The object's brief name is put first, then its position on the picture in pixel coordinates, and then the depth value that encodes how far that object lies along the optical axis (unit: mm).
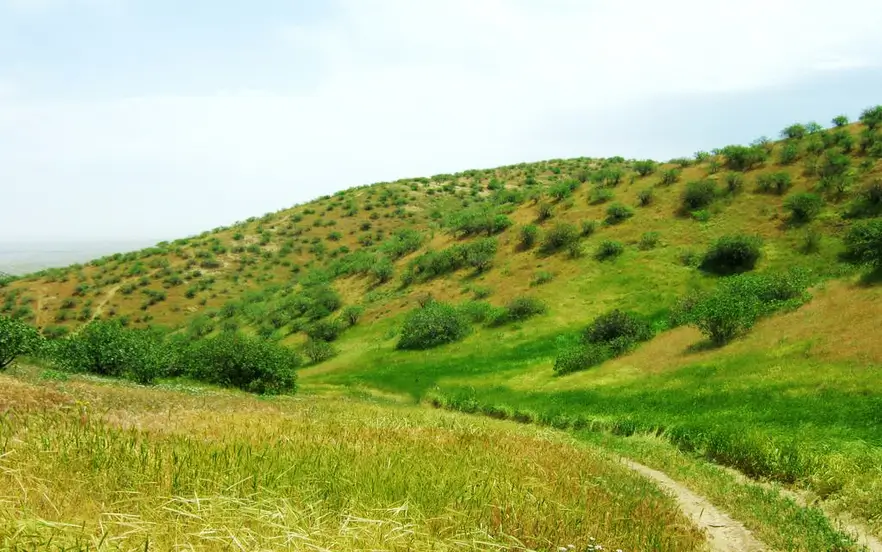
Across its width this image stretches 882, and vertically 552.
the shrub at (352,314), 55094
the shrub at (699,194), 50125
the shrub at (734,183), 50219
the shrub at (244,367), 34000
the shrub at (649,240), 47594
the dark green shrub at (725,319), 27859
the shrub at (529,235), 55031
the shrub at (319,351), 48750
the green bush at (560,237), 51750
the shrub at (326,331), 53750
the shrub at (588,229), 52906
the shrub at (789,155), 50969
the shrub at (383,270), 62906
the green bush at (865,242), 28109
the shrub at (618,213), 53125
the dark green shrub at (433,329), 44312
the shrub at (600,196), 57656
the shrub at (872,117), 51312
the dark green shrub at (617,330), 33812
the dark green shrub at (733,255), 40312
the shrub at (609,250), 48000
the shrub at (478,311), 46206
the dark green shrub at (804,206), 42406
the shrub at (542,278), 47906
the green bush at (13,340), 22844
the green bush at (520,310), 43656
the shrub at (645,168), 61338
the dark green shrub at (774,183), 47312
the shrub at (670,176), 56438
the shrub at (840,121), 55728
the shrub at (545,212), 59084
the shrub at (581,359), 32656
